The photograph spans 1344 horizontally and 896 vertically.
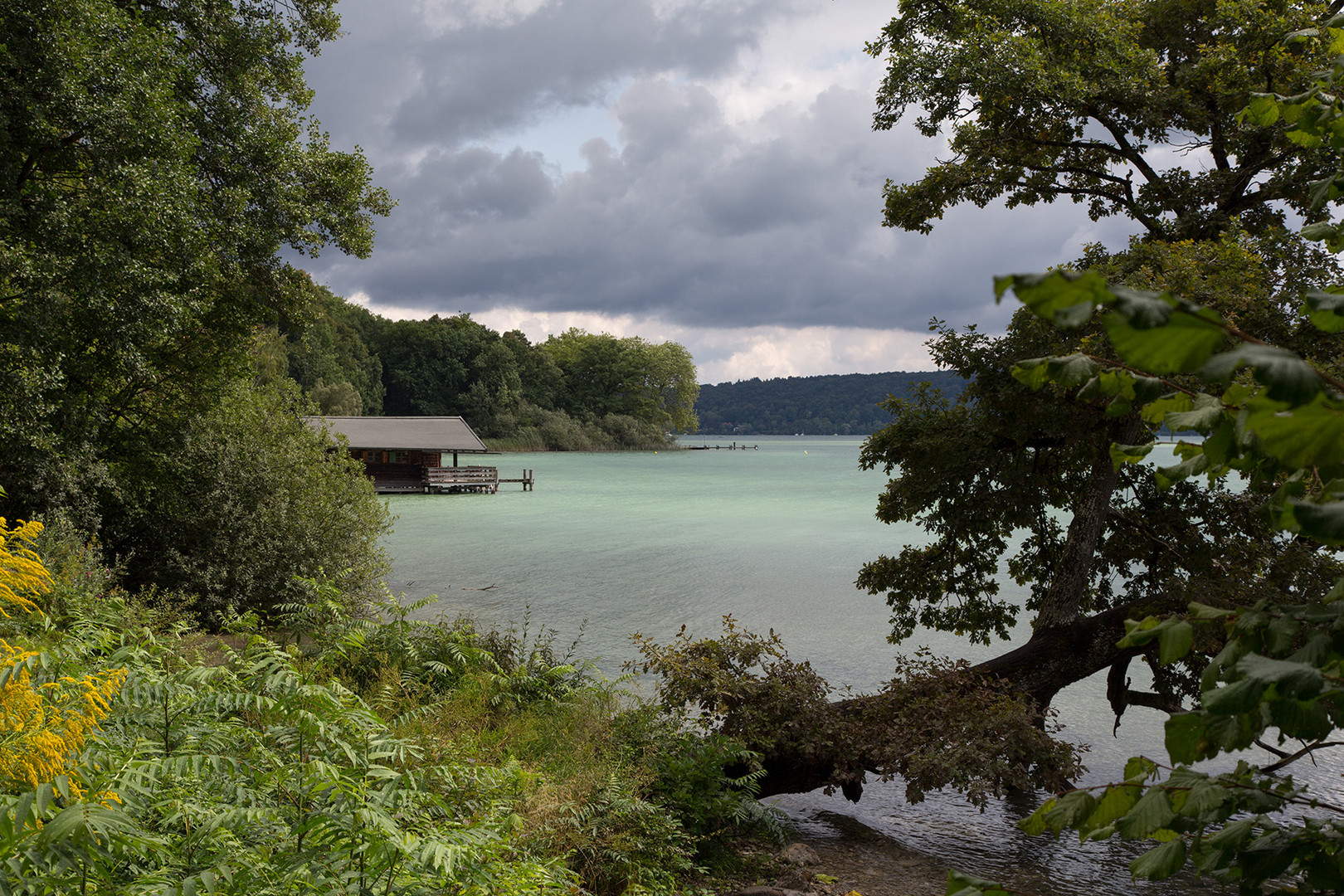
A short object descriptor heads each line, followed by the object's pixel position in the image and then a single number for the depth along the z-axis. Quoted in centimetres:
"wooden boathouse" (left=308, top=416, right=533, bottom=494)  4838
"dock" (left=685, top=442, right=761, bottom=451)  16089
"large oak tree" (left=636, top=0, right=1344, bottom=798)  811
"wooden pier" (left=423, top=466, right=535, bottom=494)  4956
